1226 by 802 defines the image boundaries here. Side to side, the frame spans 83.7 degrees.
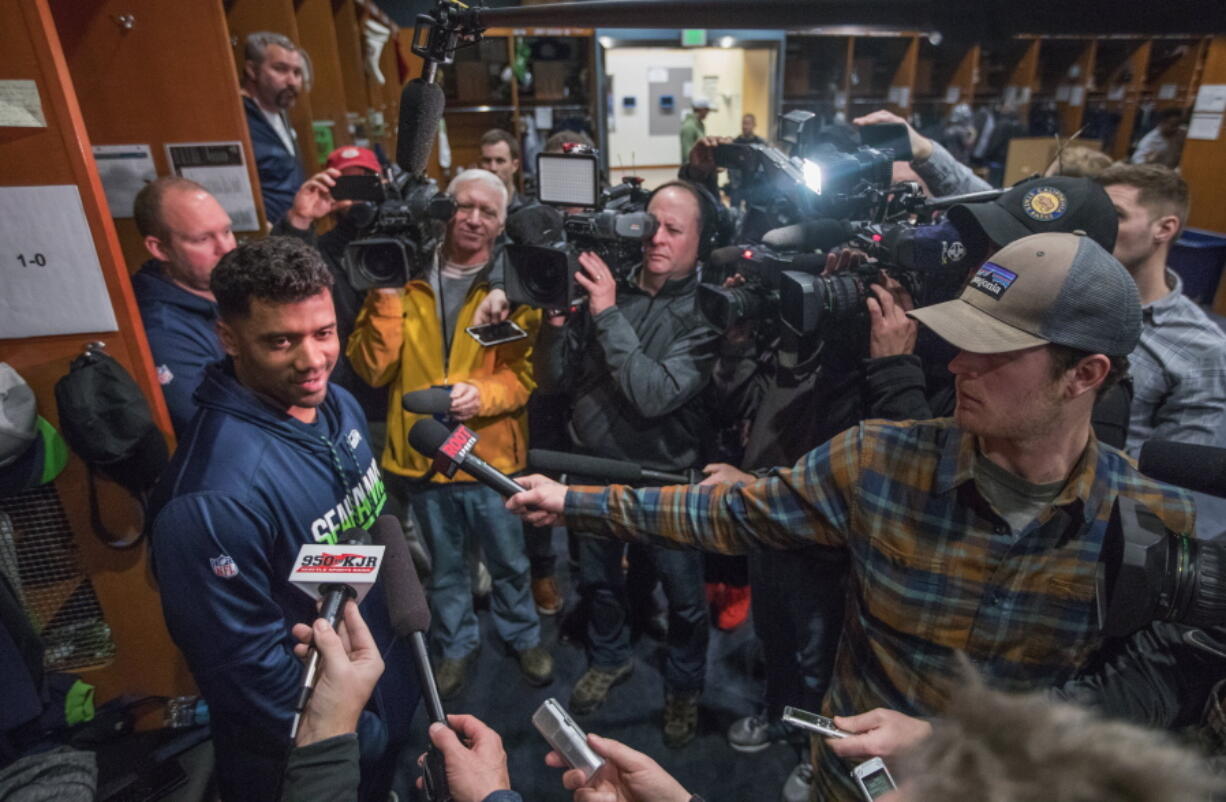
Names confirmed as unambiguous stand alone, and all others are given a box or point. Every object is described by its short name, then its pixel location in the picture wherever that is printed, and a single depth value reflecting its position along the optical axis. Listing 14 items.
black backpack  1.57
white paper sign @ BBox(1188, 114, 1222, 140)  4.62
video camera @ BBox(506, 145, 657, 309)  1.85
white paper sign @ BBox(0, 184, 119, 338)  1.53
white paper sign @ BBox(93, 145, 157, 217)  2.27
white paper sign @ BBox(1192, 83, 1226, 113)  4.52
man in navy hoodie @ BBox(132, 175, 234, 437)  1.90
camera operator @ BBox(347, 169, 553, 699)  2.09
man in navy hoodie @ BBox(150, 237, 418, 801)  1.21
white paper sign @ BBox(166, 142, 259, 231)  2.31
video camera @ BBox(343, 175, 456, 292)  1.93
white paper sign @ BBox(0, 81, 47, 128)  1.46
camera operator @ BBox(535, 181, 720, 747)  1.87
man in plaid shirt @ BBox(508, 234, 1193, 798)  1.00
